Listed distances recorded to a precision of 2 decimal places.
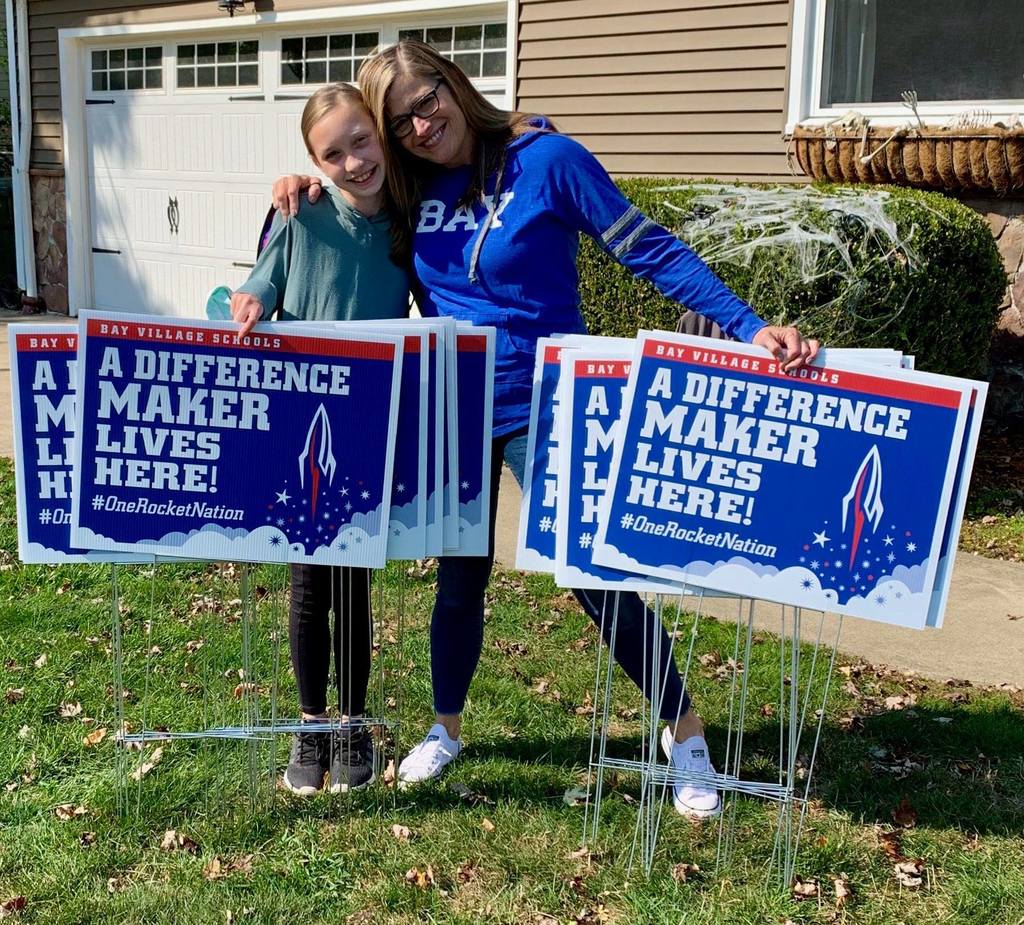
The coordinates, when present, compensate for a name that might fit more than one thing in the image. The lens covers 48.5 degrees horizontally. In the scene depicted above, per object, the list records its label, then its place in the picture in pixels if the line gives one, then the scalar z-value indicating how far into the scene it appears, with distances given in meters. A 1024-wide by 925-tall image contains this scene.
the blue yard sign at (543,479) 2.54
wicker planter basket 5.82
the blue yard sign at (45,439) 2.45
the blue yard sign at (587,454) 2.42
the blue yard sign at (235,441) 2.43
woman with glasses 2.58
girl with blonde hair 2.57
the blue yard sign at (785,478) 2.28
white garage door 9.05
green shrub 5.15
